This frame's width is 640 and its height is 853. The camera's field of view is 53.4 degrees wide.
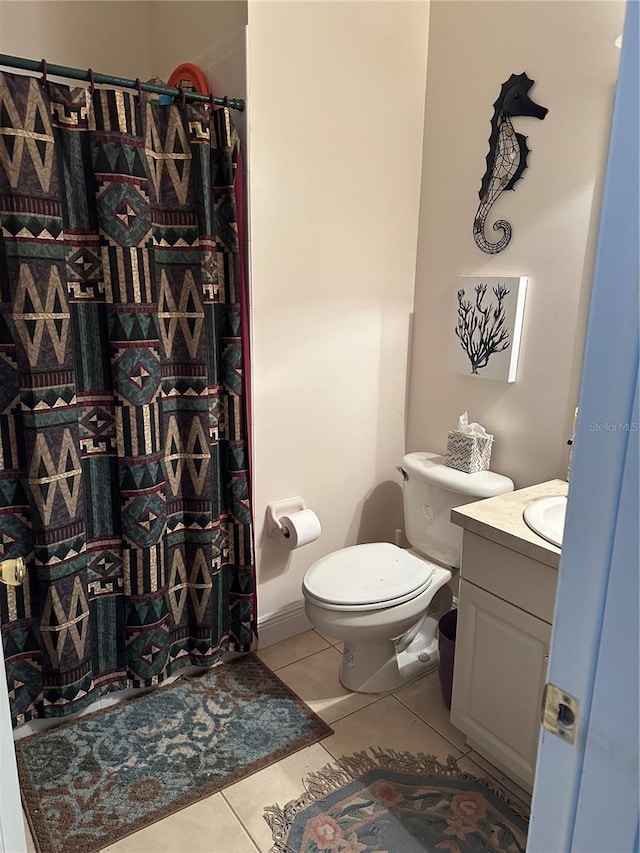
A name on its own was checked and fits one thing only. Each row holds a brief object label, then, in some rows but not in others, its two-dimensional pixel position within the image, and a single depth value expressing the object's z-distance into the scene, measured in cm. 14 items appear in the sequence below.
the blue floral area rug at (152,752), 167
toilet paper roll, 223
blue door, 58
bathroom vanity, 160
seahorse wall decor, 201
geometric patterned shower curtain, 167
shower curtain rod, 162
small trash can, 202
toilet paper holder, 227
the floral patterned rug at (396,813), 160
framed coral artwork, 211
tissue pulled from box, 223
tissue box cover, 220
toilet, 198
